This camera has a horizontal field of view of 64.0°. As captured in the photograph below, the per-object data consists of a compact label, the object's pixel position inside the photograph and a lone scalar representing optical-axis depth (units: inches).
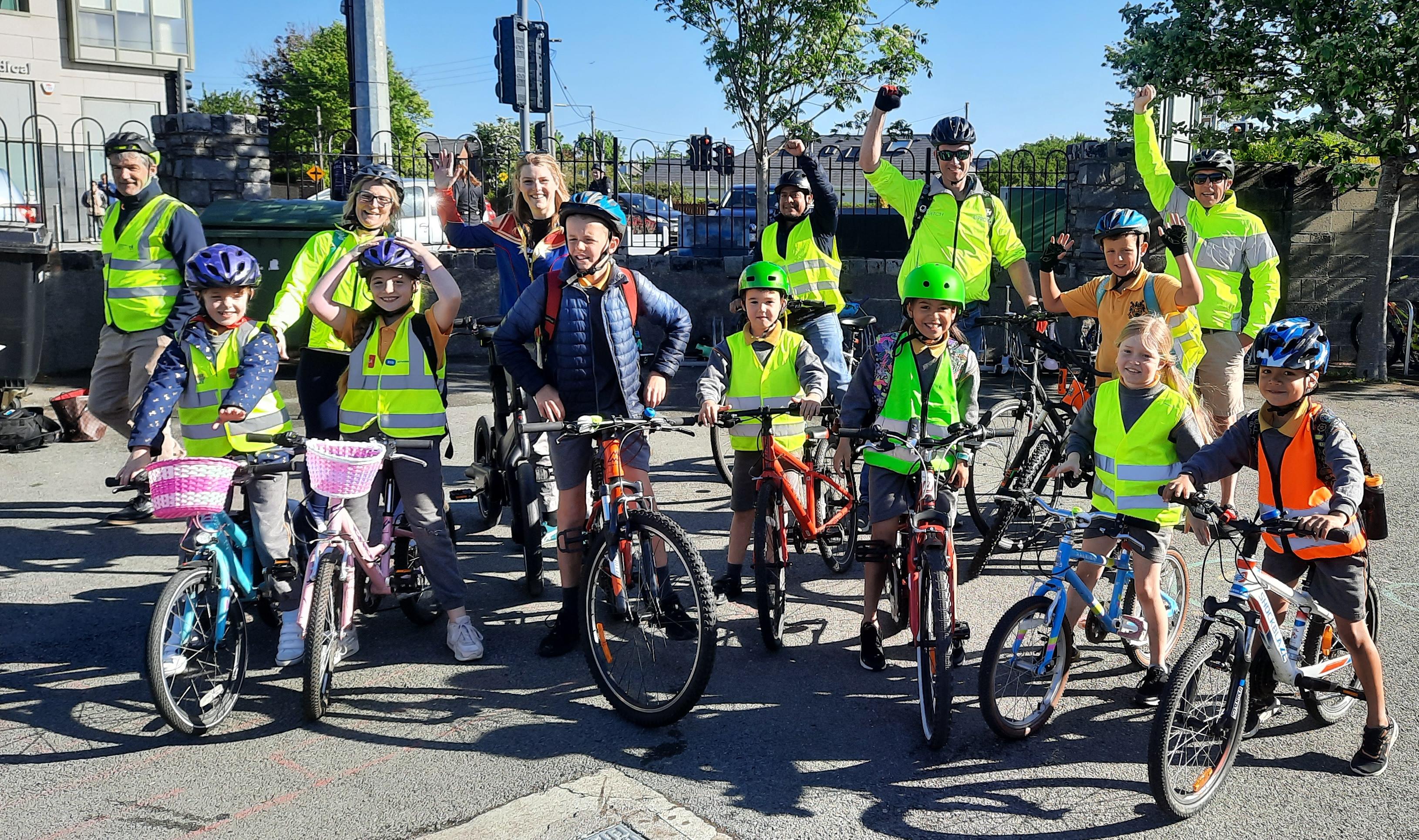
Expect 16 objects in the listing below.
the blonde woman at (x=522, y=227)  236.7
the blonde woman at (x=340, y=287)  220.1
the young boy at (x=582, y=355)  195.9
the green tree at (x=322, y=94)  1744.6
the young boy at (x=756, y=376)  213.9
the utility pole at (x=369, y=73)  549.0
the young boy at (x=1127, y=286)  228.5
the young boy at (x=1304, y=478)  152.5
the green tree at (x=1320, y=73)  427.2
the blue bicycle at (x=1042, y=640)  160.1
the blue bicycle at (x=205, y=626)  162.7
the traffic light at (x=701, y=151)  561.6
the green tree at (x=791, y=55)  612.4
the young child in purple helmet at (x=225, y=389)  187.8
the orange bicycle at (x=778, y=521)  199.5
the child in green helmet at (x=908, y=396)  183.2
